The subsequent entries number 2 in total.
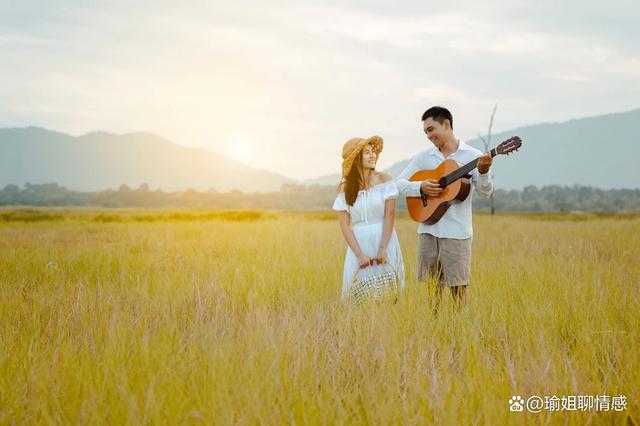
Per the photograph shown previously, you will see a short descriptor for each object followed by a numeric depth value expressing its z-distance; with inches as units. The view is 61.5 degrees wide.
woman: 192.9
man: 193.2
